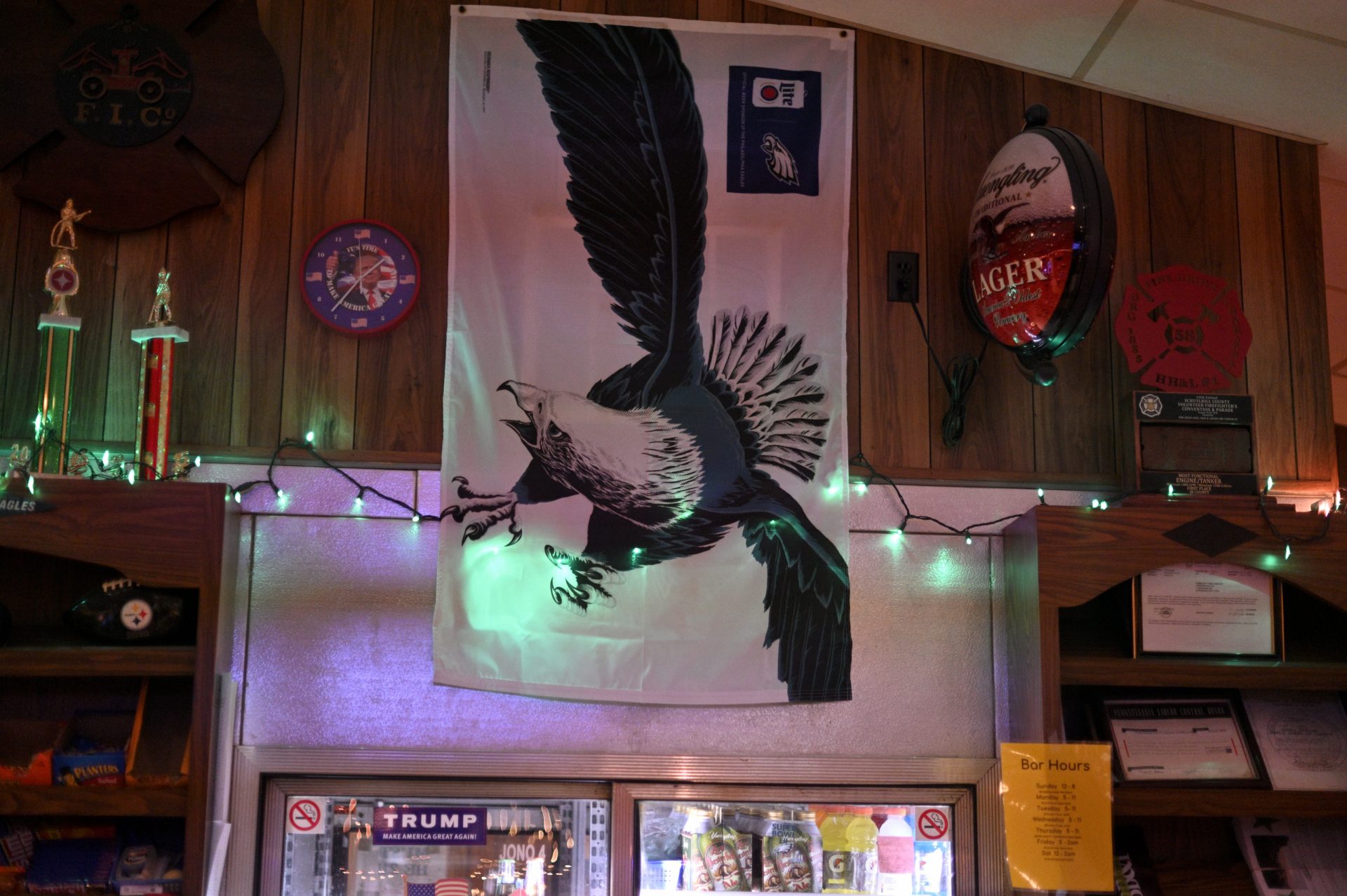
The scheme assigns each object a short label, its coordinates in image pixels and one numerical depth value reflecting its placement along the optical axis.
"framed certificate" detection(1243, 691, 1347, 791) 2.71
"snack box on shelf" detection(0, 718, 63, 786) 2.60
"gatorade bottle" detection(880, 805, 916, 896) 2.83
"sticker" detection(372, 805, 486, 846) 2.78
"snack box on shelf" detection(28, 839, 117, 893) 2.49
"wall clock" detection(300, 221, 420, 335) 2.90
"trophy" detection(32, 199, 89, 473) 2.64
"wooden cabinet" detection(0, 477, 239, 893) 2.45
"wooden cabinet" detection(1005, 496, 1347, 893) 2.63
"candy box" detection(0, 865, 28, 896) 2.47
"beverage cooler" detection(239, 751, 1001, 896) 2.77
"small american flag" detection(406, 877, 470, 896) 2.77
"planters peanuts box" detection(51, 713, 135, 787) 2.48
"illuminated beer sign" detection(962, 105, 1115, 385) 2.58
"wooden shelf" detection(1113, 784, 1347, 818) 2.61
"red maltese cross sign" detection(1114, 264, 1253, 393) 2.94
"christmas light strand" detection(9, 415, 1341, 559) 2.63
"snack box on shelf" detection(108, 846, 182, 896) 2.46
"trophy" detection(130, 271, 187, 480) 2.61
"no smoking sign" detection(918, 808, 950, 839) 2.85
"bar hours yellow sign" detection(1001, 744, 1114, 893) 2.48
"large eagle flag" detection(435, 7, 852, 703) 2.77
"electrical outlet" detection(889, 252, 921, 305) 3.04
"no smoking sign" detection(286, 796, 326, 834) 2.78
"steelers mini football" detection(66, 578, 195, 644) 2.54
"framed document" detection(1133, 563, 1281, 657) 2.70
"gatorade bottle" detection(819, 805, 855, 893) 2.81
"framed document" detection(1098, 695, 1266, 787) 2.68
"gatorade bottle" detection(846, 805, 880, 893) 2.81
